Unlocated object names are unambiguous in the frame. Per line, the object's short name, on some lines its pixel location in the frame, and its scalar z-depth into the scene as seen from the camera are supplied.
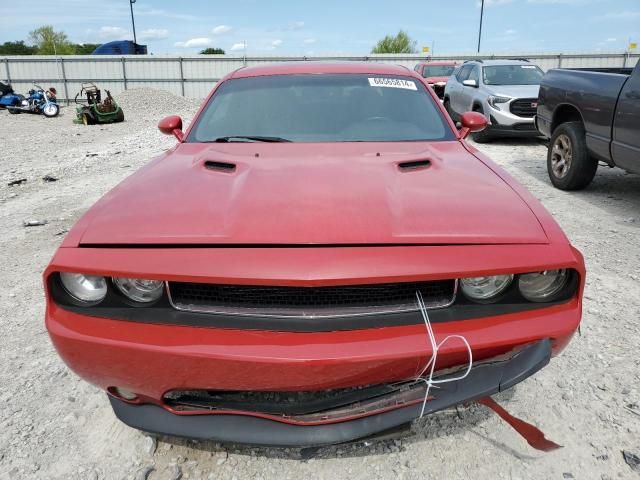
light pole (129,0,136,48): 40.99
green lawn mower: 15.05
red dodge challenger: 1.52
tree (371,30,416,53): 57.12
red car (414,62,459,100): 16.31
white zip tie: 1.53
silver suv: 9.52
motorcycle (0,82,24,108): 19.05
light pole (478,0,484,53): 43.06
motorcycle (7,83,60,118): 17.67
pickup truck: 4.92
